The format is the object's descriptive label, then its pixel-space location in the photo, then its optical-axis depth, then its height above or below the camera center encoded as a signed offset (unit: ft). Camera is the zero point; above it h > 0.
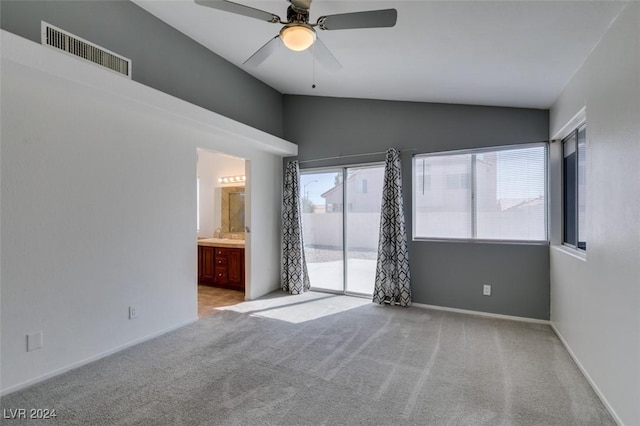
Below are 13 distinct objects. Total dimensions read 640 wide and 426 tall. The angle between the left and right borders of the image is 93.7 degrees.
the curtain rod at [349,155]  13.96 +2.98
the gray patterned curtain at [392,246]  13.52 -1.48
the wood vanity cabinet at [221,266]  16.62 -3.00
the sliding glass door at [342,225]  15.10 -0.59
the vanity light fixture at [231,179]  18.92 +2.25
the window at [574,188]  9.05 +0.84
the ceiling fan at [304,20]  6.35 +4.30
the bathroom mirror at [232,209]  19.21 +0.34
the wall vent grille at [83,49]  7.57 +4.53
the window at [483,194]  11.81 +0.82
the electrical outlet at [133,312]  9.90 -3.25
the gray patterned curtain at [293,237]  16.16 -1.27
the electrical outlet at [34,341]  7.60 -3.24
